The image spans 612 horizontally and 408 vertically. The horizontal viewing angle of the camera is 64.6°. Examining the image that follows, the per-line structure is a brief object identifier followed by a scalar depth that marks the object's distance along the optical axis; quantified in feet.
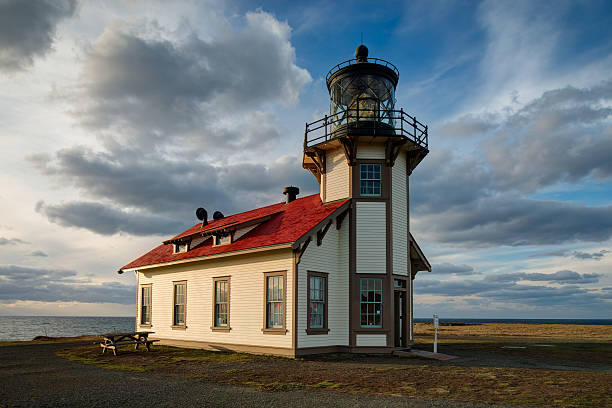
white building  52.75
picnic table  55.26
